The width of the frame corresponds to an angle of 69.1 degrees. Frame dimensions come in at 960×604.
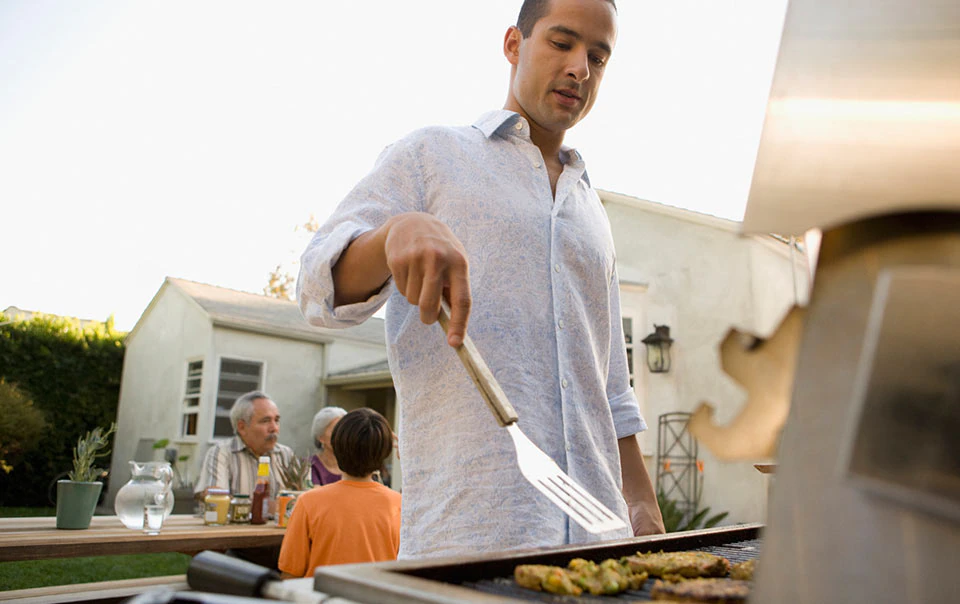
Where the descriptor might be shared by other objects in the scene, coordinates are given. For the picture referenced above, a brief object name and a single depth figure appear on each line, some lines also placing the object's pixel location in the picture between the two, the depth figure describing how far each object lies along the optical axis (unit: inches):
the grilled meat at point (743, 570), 42.6
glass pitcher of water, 169.6
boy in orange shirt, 149.0
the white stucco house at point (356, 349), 395.5
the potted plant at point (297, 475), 227.6
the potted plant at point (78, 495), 163.2
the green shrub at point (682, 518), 361.1
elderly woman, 262.5
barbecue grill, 28.4
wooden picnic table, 139.7
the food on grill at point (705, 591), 34.1
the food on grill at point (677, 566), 45.4
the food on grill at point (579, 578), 36.7
